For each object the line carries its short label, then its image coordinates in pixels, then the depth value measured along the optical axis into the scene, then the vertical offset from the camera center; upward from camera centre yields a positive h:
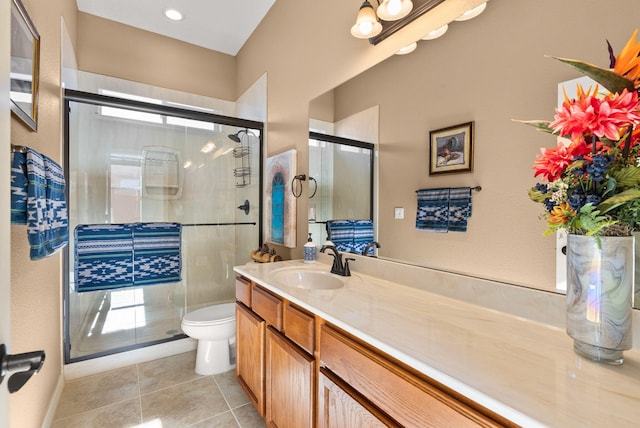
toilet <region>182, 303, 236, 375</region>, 2.10 -0.92
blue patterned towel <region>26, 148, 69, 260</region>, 1.09 +0.02
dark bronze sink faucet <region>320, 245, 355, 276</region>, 1.62 -0.31
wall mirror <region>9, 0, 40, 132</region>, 1.09 +0.61
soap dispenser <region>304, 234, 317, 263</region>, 2.01 -0.28
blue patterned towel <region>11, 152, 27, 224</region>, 1.01 +0.09
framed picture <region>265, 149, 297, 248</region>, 2.23 +0.10
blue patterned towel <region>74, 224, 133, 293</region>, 2.14 -0.34
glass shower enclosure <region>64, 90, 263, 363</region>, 2.28 +0.12
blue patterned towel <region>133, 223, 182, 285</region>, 2.33 -0.34
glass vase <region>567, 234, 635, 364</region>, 0.66 -0.19
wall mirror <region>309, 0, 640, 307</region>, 0.92 +0.36
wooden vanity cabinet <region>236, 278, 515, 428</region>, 0.71 -0.56
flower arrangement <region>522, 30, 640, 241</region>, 0.61 +0.13
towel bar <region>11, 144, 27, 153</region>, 1.04 +0.23
